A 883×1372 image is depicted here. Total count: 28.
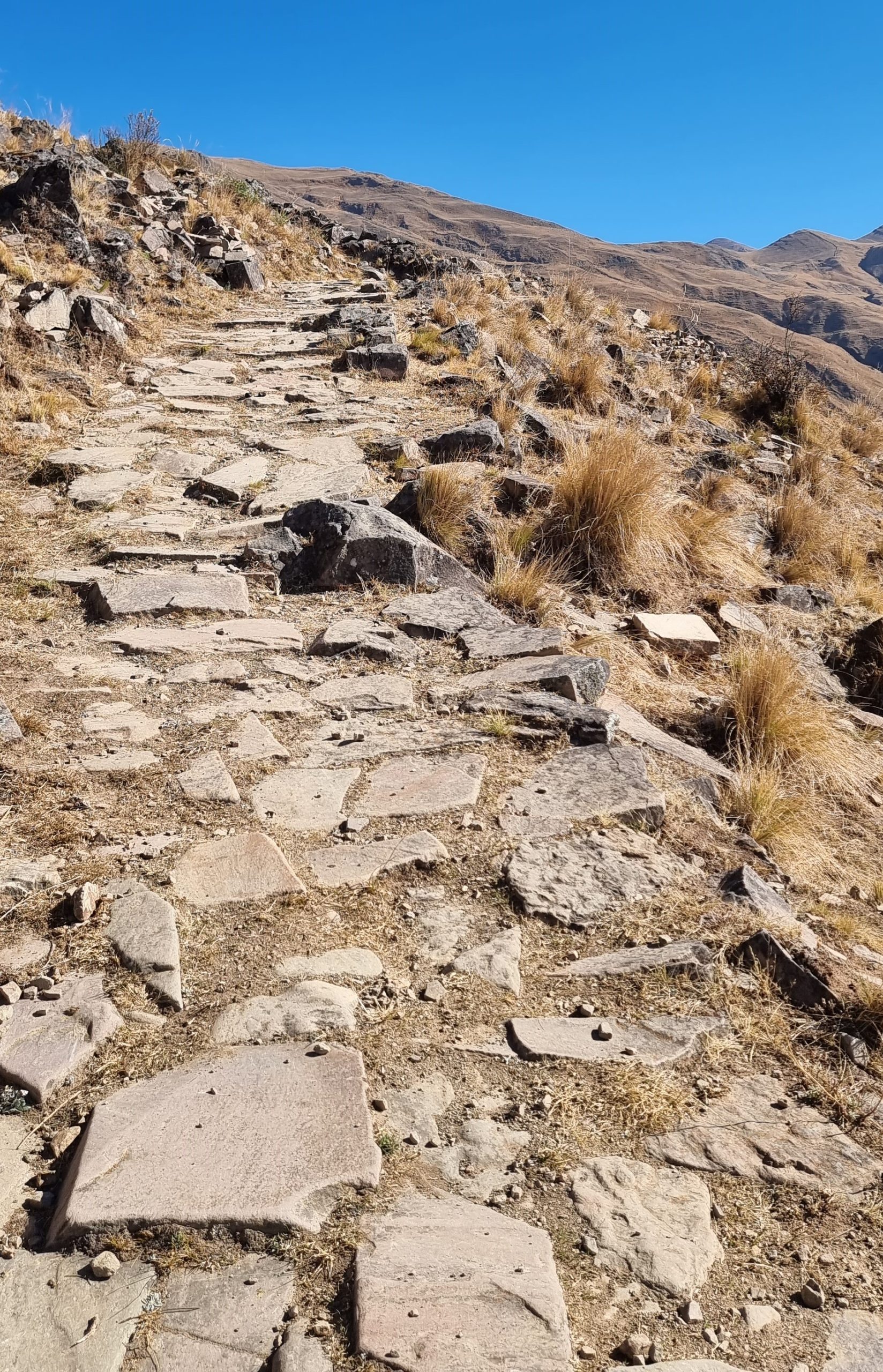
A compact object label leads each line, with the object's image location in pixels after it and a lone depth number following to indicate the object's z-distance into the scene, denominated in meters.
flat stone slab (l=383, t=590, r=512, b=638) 3.95
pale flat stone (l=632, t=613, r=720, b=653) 4.53
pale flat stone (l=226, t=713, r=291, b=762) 2.90
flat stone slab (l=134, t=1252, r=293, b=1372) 1.26
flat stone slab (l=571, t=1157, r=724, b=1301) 1.47
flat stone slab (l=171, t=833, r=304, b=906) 2.25
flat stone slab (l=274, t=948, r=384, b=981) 2.04
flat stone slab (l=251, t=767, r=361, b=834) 2.60
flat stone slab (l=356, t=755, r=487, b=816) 2.72
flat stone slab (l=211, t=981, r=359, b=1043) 1.86
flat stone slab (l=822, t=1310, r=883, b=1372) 1.37
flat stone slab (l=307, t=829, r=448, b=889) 2.39
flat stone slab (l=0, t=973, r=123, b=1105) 1.69
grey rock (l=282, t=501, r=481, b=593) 4.32
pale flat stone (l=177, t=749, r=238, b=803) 2.65
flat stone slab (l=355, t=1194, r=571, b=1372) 1.29
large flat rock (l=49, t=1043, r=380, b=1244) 1.44
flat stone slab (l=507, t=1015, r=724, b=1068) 1.91
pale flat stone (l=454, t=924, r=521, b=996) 2.13
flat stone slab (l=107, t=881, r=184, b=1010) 1.95
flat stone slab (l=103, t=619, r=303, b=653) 3.59
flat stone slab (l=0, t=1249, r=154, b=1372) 1.25
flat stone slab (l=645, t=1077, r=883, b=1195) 1.70
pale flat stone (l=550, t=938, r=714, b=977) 2.17
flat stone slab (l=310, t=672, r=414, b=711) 3.33
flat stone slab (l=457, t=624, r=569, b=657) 3.79
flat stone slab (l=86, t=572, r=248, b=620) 3.83
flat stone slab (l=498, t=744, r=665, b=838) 2.71
